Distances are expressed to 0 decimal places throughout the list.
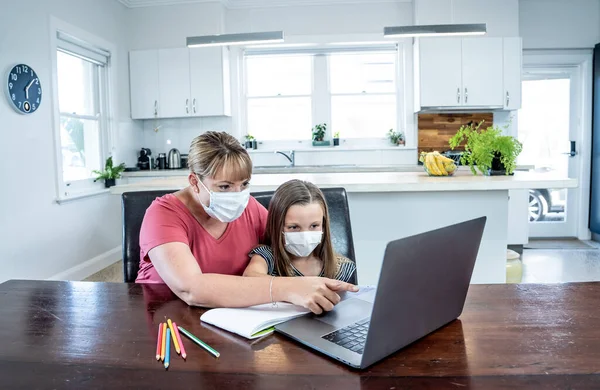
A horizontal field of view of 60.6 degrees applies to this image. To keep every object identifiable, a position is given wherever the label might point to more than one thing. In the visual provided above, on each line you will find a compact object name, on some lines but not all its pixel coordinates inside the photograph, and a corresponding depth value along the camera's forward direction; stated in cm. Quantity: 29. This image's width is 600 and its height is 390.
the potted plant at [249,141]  552
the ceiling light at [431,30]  377
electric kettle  521
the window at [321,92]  553
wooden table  81
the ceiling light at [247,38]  384
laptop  81
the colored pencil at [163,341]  90
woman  114
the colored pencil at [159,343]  91
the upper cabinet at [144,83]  521
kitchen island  285
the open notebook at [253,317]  100
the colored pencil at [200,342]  91
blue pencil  87
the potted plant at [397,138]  542
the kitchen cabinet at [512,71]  493
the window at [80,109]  428
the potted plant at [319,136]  549
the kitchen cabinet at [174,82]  514
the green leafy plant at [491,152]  292
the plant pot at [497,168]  302
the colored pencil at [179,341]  90
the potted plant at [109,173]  474
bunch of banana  309
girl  144
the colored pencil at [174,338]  92
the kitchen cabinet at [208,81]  509
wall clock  346
